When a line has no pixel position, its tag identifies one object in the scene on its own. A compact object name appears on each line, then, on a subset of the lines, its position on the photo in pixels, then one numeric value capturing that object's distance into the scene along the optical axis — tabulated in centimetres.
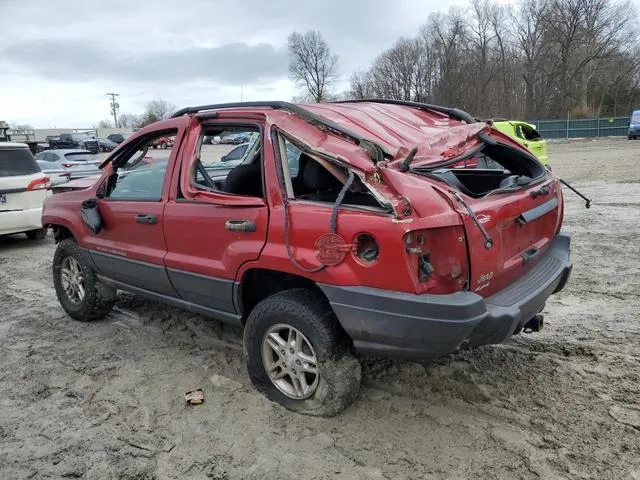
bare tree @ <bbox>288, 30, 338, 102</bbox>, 7500
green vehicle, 1399
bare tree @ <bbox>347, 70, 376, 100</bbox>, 7214
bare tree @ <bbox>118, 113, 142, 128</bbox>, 10388
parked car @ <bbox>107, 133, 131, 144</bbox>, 5671
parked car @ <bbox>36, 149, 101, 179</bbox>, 1537
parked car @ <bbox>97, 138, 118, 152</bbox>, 5028
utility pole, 9400
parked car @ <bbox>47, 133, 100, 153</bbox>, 4472
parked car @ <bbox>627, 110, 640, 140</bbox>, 3353
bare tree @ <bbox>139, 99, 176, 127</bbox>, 9101
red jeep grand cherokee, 275
